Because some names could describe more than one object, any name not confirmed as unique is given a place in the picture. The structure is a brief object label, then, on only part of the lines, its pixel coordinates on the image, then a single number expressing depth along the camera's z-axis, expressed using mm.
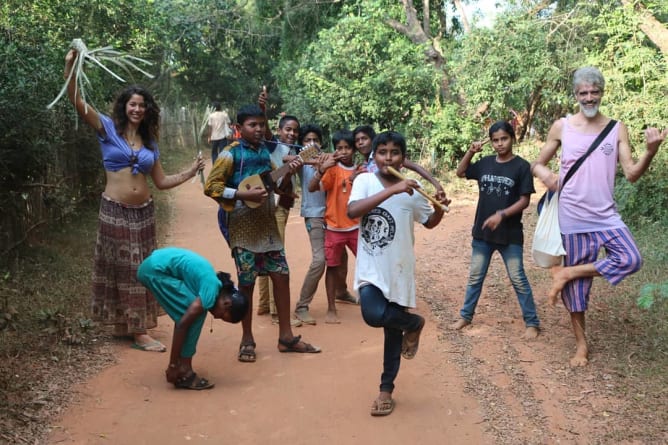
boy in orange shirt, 5805
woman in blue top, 4758
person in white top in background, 14477
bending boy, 4117
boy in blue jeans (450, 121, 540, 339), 5203
